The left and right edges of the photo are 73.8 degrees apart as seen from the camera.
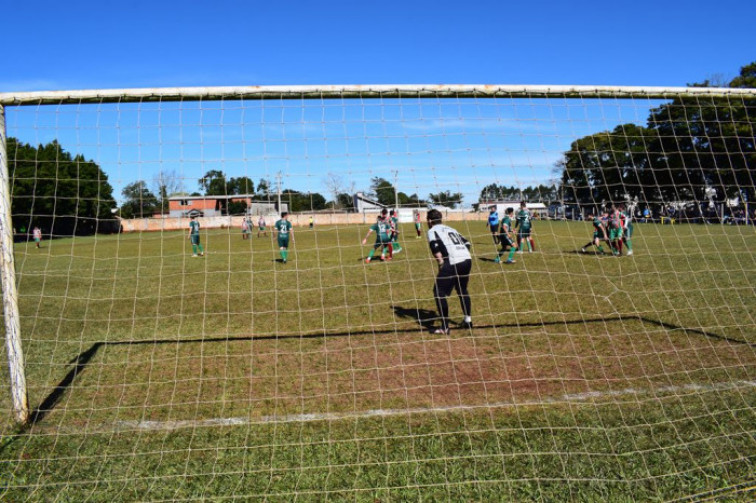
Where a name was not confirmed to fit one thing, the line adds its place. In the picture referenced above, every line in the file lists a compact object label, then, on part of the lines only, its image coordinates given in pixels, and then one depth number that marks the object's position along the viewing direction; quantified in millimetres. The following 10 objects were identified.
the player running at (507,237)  15156
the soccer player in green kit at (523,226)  13695
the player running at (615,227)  14922
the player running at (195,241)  17672
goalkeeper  7301
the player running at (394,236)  15262
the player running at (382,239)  15125
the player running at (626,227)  15008
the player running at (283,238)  16109
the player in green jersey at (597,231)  14108
